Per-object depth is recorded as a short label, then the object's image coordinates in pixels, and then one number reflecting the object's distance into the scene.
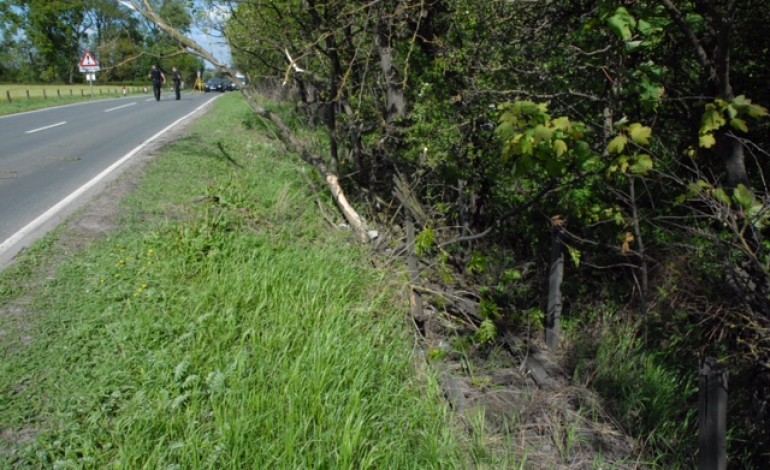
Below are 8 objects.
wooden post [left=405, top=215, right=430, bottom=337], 5.27
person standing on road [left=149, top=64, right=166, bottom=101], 32.46
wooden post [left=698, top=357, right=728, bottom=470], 2.80
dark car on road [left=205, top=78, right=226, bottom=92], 49.19
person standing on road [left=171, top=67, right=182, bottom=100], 30.71
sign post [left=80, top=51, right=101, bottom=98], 33.49
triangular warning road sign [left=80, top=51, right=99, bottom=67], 33.95
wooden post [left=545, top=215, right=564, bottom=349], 5.05
